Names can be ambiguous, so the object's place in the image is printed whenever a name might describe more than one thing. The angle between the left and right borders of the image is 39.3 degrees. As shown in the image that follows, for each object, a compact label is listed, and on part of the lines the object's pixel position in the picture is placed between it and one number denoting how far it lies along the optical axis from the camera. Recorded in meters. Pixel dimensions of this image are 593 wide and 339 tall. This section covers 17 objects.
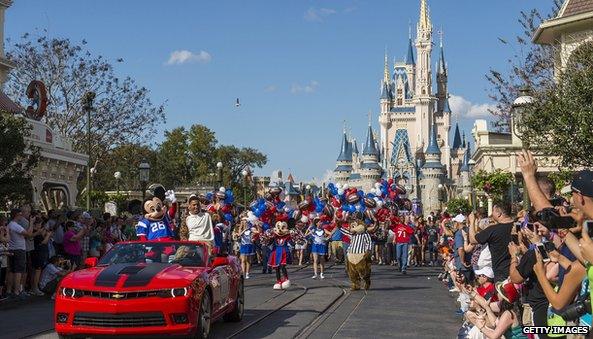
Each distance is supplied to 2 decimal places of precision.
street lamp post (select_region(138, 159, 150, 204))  27.59
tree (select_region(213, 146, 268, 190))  83.49
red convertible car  9.59
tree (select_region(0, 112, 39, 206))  22.08
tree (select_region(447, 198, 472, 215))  56.66
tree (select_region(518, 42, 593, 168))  16.83
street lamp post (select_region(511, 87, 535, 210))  12.99
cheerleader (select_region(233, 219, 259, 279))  22.00
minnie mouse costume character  17.78
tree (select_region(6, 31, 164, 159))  43.41
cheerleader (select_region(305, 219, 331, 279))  22.22
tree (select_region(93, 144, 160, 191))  62.28
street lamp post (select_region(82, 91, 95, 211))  29.81
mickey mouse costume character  14.32
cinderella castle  155.25
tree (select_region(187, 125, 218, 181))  78.94
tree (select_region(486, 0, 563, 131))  20.70
